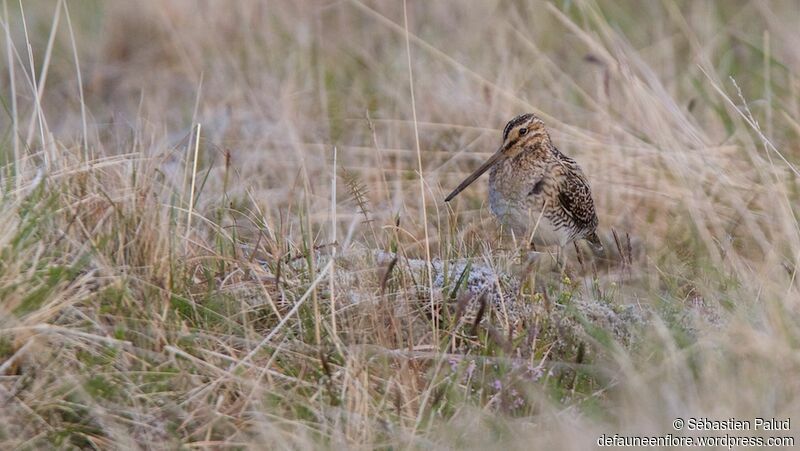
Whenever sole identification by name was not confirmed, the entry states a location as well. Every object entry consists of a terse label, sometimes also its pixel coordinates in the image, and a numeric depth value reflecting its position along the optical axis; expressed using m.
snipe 10.64
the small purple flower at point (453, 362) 7.30
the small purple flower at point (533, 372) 7.14
